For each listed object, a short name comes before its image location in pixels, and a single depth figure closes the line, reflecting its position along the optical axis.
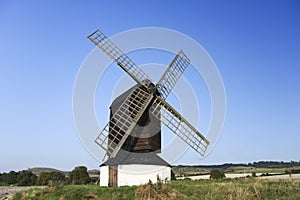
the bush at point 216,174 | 27.20
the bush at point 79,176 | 27.07
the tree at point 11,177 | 38.56
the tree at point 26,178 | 34.81
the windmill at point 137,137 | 15.54
